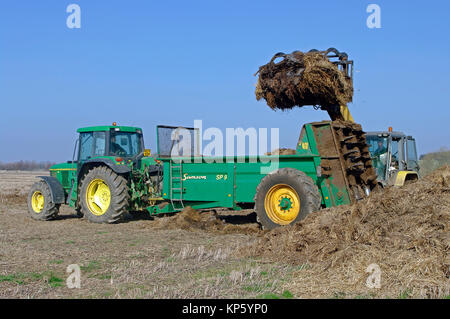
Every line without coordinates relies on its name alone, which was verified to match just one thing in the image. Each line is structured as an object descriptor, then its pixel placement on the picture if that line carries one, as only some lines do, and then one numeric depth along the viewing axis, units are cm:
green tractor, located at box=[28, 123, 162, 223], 1173
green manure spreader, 948
